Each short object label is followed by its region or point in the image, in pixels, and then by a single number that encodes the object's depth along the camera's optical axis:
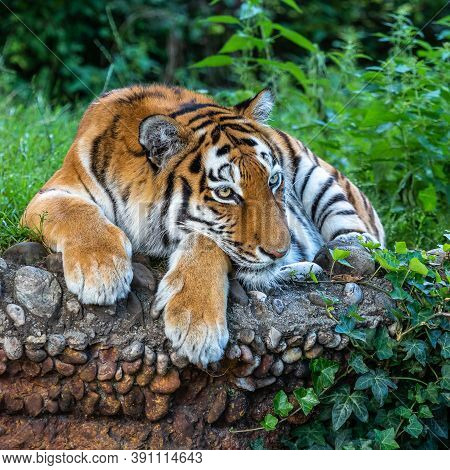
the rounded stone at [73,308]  5.57
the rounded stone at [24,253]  5.94
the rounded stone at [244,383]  5.72
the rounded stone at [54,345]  5.46
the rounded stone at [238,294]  5.93
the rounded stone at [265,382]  5.79
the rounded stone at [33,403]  5.53
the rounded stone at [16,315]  5.49
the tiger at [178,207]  5.45
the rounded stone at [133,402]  5.58
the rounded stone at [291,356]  5.85
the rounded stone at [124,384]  5.54
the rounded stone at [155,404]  5.60
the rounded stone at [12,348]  5.43
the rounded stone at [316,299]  6.05
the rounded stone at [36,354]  5.46
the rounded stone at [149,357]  5.53
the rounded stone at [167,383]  5.56
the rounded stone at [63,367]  5.50
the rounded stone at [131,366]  5.52
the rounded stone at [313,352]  5.89
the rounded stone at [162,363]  5.54
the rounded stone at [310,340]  5.86
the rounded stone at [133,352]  5.51
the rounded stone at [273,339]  5.76
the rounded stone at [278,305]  5.95
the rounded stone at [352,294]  6.11
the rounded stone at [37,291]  5.54
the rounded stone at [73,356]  5.49
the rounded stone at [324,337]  5.88
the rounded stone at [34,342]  5.46
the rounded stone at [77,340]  5.48
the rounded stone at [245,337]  5.70
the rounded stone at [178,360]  5.51
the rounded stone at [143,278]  5.84
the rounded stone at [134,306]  5.67
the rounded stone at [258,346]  5.72
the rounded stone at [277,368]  5.82
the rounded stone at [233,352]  5.61
